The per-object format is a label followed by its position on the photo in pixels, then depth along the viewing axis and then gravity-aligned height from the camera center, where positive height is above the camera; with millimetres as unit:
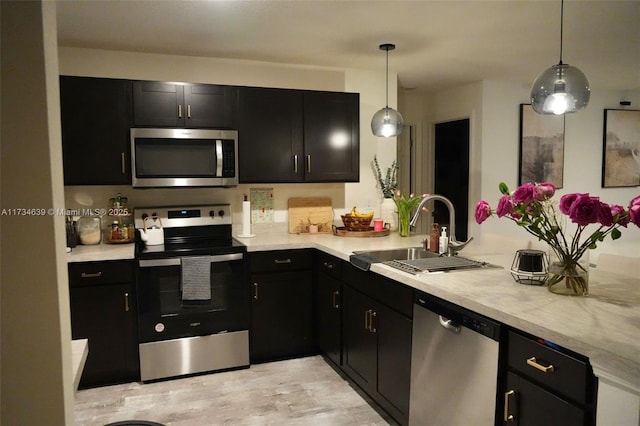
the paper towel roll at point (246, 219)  3818 -295
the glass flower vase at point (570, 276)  1902 -388
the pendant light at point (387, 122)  3486 +441
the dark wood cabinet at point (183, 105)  3369 +577
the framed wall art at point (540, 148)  5172 +367
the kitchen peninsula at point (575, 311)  1307 -471
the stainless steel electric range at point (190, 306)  3211 -861
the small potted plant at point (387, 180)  4379 +16
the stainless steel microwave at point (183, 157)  3346 +189
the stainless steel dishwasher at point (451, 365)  1835 -796
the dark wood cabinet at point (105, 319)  3080 -895
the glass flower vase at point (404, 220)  3785 -311
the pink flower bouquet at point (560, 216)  1778 -144
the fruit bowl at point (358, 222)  3885 -332
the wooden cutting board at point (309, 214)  4152 -281
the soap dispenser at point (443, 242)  2821 -365
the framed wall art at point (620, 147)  5727 +404
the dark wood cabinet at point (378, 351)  2455 -980
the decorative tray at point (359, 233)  3762 -410
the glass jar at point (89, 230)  3473 -340
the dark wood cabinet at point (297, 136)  3664 +376
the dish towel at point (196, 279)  3221 -656
